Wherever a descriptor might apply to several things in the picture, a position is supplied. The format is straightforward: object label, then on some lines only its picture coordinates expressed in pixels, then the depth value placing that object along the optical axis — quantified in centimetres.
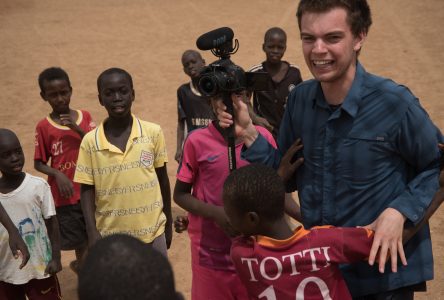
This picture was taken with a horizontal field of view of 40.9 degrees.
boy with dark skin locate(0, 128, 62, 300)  369
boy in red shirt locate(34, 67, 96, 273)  443
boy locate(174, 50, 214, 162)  542
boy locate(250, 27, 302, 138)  554
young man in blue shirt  221
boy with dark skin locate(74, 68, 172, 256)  368
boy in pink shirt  318
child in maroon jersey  223
